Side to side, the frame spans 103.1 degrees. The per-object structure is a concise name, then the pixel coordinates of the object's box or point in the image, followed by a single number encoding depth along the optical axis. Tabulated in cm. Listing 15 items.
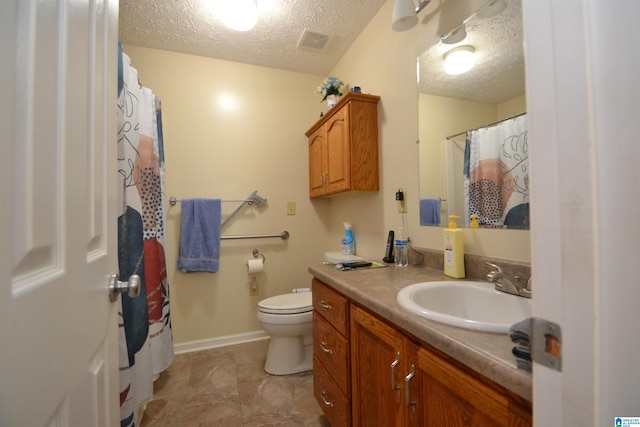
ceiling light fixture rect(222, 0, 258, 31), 154
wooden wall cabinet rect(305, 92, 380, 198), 167
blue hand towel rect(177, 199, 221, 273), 208
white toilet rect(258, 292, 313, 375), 170
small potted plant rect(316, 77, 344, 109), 191
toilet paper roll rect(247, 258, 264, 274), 218
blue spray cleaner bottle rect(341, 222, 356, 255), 200
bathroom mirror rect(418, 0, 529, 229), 94
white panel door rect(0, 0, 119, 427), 28
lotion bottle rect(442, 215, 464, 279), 106
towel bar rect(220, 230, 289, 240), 222
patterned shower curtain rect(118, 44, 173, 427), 114
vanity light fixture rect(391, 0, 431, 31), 115
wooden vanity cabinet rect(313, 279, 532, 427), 51
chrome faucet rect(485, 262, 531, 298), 78
